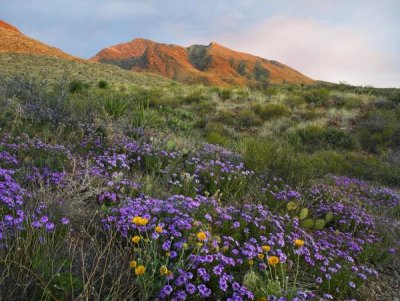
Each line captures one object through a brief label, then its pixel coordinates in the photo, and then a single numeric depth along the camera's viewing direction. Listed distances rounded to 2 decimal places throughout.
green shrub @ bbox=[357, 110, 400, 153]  10.62
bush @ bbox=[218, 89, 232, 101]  17.54
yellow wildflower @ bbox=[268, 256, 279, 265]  2.77
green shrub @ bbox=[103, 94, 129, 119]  9.13
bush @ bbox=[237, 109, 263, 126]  12.80
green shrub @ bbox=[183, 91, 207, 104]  16.53
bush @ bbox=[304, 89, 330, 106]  16.23
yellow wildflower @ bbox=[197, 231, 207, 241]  2.90
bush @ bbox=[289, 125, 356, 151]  10.47
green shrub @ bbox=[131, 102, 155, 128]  8.74
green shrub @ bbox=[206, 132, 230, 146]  9.06
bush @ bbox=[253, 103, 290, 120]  13.83
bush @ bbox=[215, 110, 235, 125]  12.81
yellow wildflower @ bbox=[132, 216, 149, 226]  2.81
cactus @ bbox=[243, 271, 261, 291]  2.78
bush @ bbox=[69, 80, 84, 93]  17.71
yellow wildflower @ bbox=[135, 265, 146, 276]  2.36
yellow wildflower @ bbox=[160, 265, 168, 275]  2.41
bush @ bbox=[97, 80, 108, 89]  21.98
